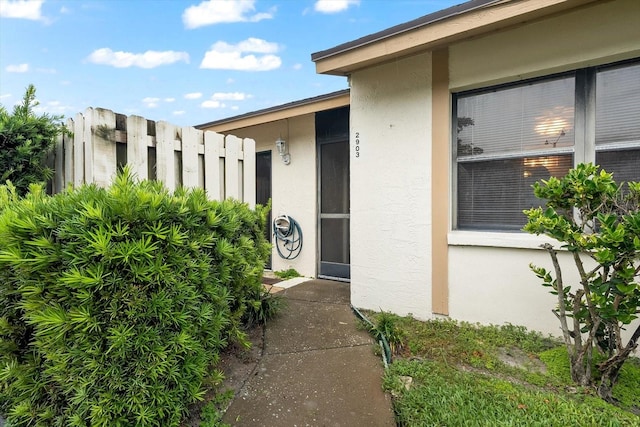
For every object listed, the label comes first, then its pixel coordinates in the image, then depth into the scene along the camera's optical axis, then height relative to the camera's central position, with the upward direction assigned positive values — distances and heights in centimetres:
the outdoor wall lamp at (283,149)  575 +97
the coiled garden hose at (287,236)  579 -59
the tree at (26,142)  229 +47
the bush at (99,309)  143 -48
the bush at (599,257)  194 -34
